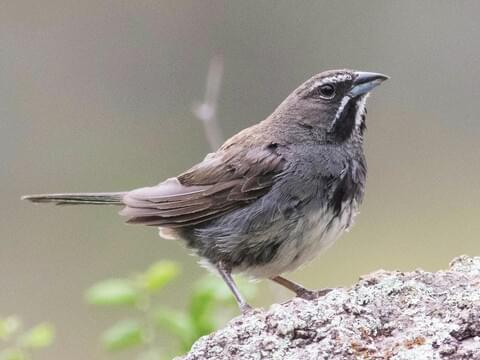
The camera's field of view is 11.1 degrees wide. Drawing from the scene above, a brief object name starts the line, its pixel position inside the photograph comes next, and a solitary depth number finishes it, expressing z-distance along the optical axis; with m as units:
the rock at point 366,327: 7.97
